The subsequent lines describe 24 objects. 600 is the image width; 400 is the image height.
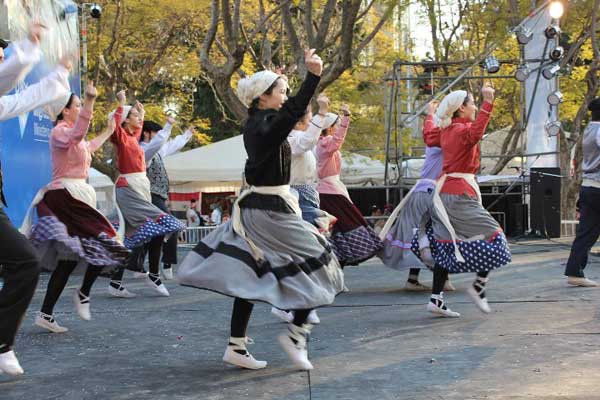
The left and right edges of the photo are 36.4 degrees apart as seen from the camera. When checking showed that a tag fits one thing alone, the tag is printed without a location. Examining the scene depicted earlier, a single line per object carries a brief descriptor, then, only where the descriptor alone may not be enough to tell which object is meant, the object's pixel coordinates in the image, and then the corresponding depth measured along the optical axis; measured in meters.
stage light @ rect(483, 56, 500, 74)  14.12
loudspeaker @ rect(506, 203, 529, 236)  15.71
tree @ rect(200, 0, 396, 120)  13.95
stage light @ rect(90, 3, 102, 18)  12.22
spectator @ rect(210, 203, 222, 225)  21.02
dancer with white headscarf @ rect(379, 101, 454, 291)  8.16
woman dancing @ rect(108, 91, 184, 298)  8.37
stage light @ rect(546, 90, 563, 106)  14.50
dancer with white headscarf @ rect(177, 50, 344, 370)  4.71
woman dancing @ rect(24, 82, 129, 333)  6.27
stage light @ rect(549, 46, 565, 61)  14.35
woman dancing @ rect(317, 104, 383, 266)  8.37
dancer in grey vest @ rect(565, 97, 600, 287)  8.05
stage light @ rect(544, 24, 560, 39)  13.78
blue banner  9.27
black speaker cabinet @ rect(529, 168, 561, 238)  14.74
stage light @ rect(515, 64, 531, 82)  14.45
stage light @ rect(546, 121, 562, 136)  14.64
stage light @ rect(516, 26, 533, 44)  14.45
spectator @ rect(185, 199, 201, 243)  20.31
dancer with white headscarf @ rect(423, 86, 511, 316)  6.47
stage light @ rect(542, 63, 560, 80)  14.16
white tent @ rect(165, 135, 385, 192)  20.73
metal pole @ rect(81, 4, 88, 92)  11.55
